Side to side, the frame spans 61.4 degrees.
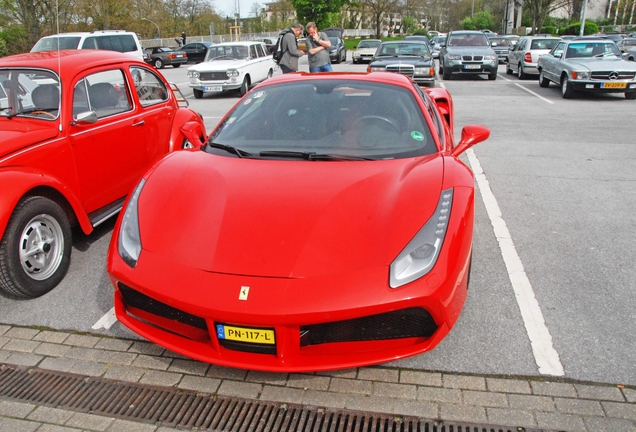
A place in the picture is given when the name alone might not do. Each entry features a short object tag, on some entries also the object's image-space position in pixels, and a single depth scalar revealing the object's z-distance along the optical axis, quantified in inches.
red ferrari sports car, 100.0
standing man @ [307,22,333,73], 415.3
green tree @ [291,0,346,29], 2074.3
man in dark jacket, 429.7
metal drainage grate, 101.0
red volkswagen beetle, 145.8
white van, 640.3
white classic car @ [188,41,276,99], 597.6
